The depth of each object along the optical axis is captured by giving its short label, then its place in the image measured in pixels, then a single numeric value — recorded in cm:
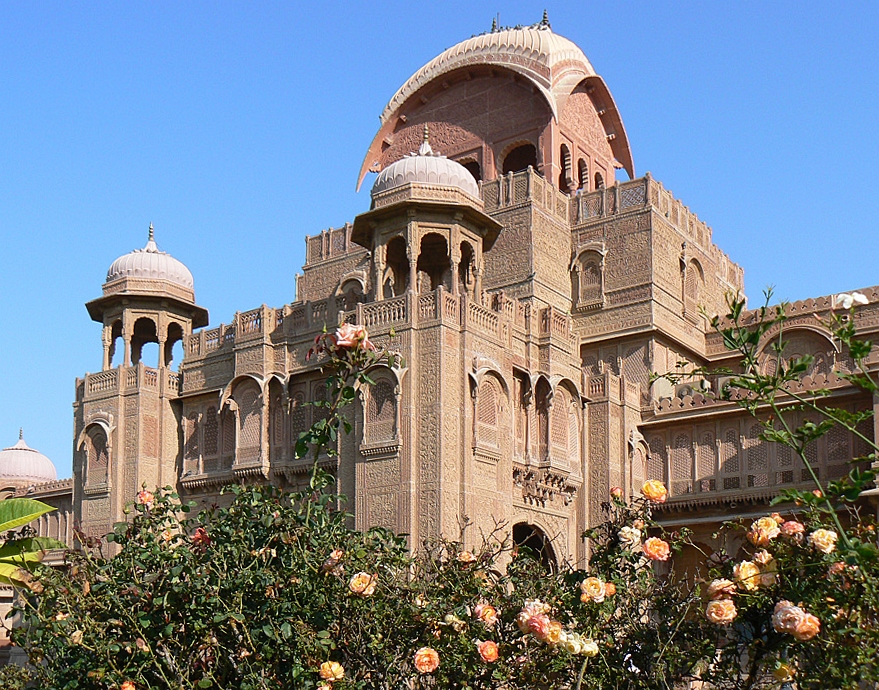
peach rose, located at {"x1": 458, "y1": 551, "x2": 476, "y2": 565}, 973
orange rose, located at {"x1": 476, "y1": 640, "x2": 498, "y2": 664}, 834
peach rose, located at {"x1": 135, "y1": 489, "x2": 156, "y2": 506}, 986
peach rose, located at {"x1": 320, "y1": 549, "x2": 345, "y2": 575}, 913
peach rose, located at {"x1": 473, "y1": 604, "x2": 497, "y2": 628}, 877
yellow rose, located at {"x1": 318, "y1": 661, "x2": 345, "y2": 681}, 839
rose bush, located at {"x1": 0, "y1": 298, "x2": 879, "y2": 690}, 830
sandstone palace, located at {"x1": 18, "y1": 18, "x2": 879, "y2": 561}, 2081
